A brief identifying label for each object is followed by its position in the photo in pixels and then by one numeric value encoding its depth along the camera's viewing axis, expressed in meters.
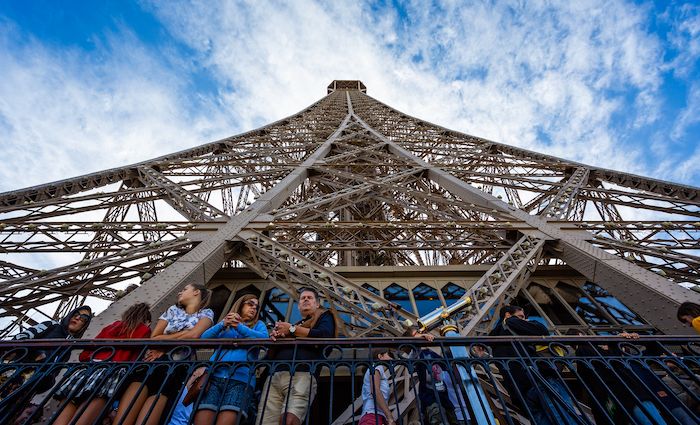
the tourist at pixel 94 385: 2.35
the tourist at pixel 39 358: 2.31
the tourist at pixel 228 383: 2.43
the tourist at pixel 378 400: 2.61
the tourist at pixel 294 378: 2.67
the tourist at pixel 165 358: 2.40
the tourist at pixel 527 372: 2.77
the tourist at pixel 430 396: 2.90
